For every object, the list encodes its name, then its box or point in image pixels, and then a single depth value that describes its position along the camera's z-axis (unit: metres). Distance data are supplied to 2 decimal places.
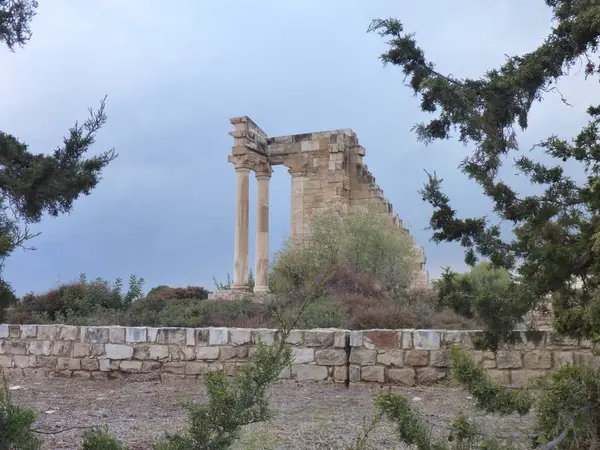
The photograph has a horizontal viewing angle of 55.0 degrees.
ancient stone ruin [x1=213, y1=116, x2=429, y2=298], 17.61
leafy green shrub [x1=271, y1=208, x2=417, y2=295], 14.73
